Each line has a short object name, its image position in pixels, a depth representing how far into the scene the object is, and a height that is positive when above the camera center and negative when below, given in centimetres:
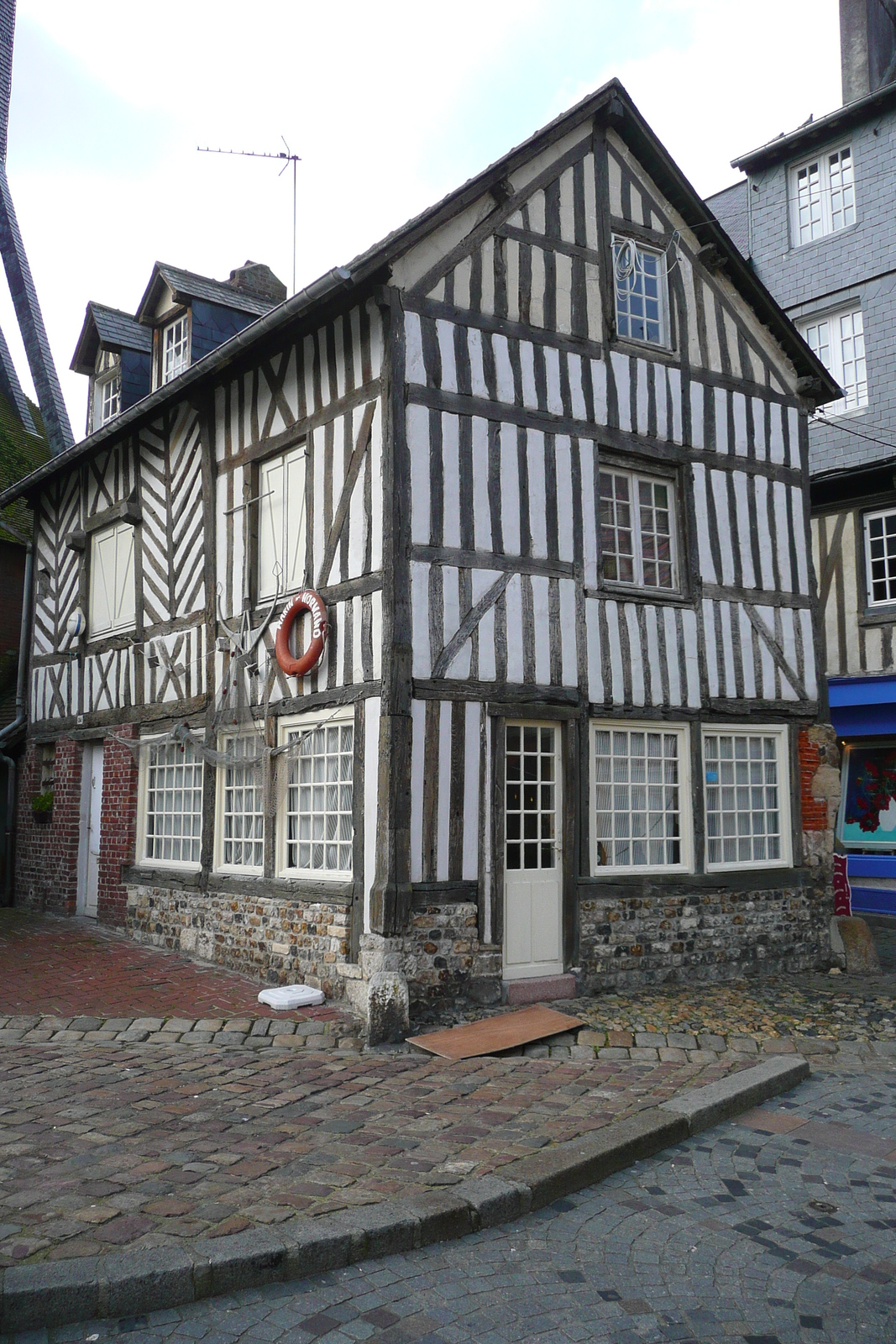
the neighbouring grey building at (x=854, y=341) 1400 +669
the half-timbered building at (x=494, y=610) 782 +165
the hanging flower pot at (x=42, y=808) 1300 -5
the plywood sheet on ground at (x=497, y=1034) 671 -151
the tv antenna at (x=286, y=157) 1099 +669
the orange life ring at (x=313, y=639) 824 +134
